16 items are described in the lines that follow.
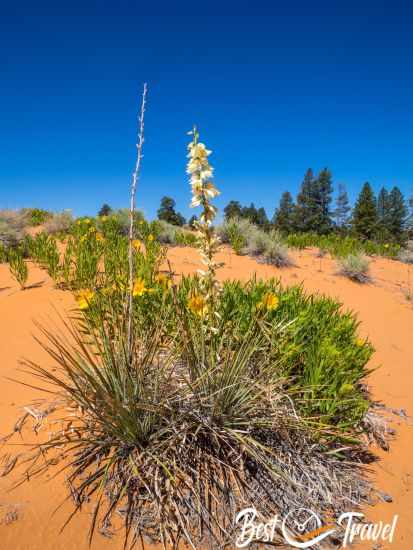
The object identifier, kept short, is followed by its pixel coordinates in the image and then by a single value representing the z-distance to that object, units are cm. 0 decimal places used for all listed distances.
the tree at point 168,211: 2870
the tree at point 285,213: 4459
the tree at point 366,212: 3731
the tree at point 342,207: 4831
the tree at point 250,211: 4778
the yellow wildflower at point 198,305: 216
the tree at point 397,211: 4072
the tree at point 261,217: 4778
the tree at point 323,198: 4338
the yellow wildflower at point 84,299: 252
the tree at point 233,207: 4444
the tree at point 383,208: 4088
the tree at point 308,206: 4353
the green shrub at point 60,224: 1007
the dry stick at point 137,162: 127
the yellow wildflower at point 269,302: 222
